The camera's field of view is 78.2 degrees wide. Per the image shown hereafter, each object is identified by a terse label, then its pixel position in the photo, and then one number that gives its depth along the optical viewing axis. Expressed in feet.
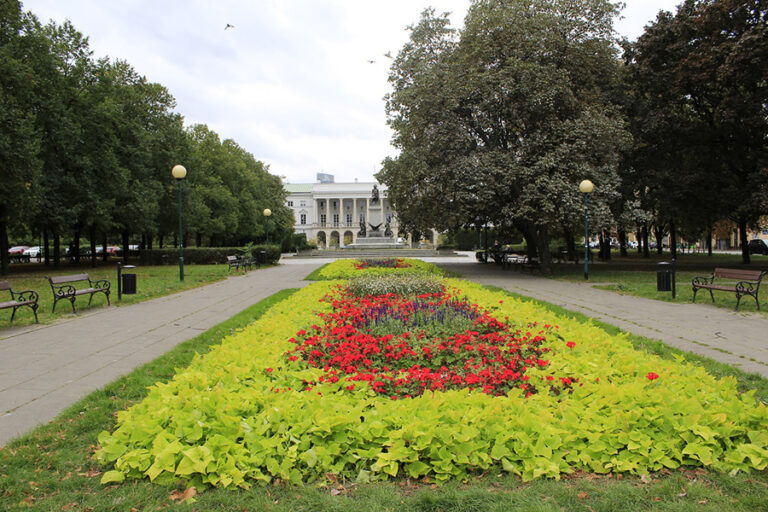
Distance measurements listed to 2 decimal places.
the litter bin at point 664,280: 39.40
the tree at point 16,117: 55.52
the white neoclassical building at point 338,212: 285.64
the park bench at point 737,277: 30.78
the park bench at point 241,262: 70.19
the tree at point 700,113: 57.67
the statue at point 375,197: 137.94
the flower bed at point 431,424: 9.22
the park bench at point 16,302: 26.33
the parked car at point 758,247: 123.96
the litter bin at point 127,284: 38.06
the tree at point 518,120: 53.57
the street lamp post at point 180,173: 52.34
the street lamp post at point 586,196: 49.39
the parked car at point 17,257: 124.47
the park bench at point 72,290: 30.68
